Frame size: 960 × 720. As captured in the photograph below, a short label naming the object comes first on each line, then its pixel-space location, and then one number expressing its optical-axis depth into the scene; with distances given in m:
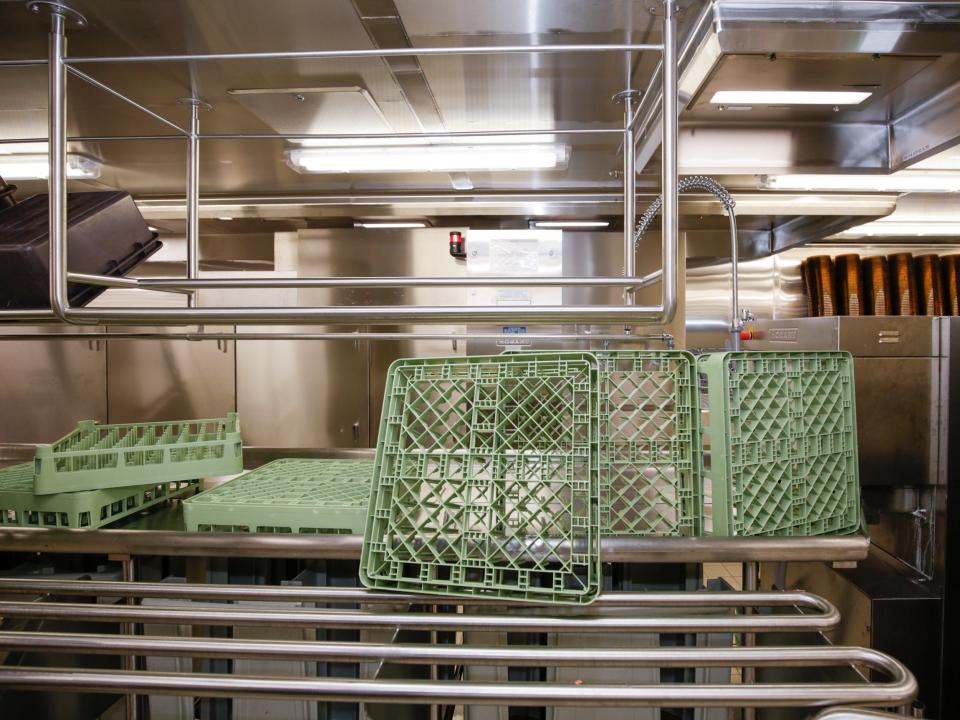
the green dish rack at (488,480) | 0.76
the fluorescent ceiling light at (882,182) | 1.98
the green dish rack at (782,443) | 0.92
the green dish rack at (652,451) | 0.92
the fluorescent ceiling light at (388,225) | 3.46
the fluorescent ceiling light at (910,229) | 3.04
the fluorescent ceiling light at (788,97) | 1.43
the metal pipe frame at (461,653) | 0.64
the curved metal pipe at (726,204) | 1.65
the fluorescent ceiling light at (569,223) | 3.38
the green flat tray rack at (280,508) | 0.93
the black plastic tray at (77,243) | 0.98
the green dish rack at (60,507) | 0.98
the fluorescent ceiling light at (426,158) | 2.03
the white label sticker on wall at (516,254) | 2.73
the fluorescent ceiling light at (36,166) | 2.23
